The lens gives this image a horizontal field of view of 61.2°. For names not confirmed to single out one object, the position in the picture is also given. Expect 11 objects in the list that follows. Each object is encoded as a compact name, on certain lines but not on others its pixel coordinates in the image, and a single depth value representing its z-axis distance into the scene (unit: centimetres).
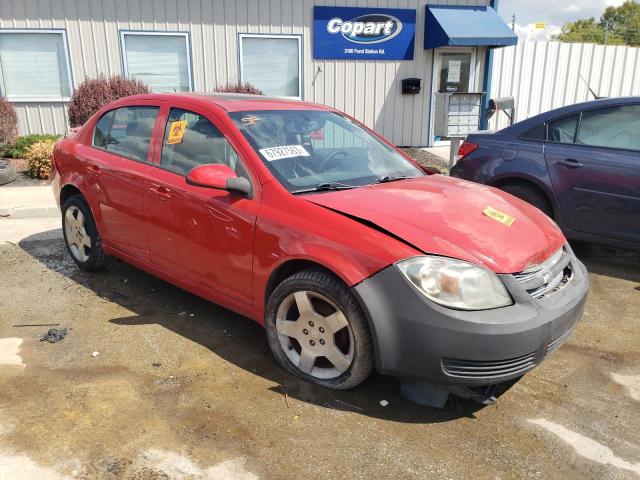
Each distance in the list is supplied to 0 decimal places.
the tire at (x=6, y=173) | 854
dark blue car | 468
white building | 1044
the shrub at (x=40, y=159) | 878
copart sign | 1116
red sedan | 256
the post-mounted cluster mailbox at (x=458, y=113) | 879
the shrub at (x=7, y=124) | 980
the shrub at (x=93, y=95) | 995
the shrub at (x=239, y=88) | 1060
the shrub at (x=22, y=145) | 983
